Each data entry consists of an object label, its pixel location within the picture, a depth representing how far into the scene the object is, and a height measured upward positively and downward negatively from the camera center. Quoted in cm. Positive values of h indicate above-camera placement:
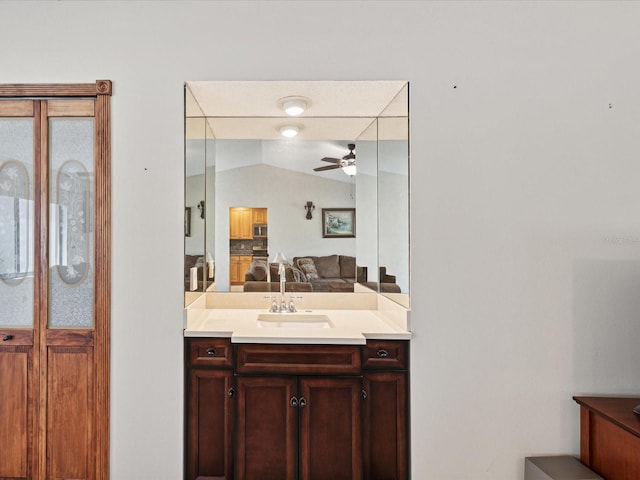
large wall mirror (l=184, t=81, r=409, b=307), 284 +26
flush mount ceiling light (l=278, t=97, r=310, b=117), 241 +79
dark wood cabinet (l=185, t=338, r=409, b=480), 207 -87
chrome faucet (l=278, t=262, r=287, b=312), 278 -29
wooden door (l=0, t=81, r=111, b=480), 212 -23
